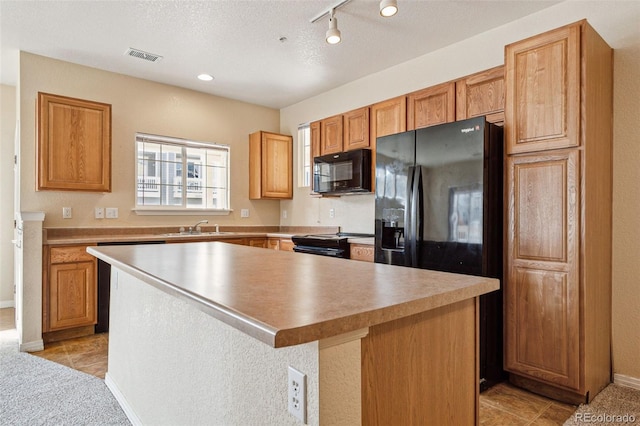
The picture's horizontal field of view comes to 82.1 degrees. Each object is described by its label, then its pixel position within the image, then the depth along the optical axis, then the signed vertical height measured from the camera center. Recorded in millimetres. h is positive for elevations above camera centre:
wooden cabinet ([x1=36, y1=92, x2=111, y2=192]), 3419 +668
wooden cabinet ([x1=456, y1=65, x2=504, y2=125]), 2824 +950
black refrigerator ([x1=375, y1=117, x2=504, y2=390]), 2387 +49
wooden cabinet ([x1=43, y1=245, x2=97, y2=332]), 3215 -686
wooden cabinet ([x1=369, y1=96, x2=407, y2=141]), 3516 +958
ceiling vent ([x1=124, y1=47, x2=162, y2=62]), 3432 +1515
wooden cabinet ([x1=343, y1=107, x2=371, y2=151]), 3873 +915
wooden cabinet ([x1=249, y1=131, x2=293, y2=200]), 4891 +644
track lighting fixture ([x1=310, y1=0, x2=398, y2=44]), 2254 +1286
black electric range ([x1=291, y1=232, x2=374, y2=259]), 3557 -311
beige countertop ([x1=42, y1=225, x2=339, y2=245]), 3425 -234
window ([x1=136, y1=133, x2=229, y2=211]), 4246 +483
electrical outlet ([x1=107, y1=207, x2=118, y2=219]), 3936 +3
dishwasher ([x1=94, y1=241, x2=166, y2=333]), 3449 -773
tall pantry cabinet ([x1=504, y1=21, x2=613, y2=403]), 2148 +13
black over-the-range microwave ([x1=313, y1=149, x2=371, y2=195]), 3771 +443
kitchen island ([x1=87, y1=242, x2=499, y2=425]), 782 -353
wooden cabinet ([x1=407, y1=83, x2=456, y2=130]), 3146 +965
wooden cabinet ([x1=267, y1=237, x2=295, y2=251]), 4270 -362
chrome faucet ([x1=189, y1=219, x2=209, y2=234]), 4492 -183
